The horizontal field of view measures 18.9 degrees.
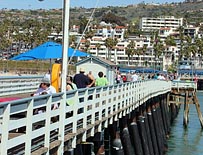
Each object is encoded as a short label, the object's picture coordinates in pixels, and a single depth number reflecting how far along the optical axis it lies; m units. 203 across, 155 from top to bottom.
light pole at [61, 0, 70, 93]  11.88
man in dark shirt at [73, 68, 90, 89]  17.44
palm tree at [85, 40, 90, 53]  153.88
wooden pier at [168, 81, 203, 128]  43.62
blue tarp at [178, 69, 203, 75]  166.02
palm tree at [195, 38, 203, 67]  178.55
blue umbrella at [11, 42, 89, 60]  19.75
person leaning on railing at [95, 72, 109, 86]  20.06
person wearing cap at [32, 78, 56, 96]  11.87
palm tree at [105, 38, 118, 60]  159.12
